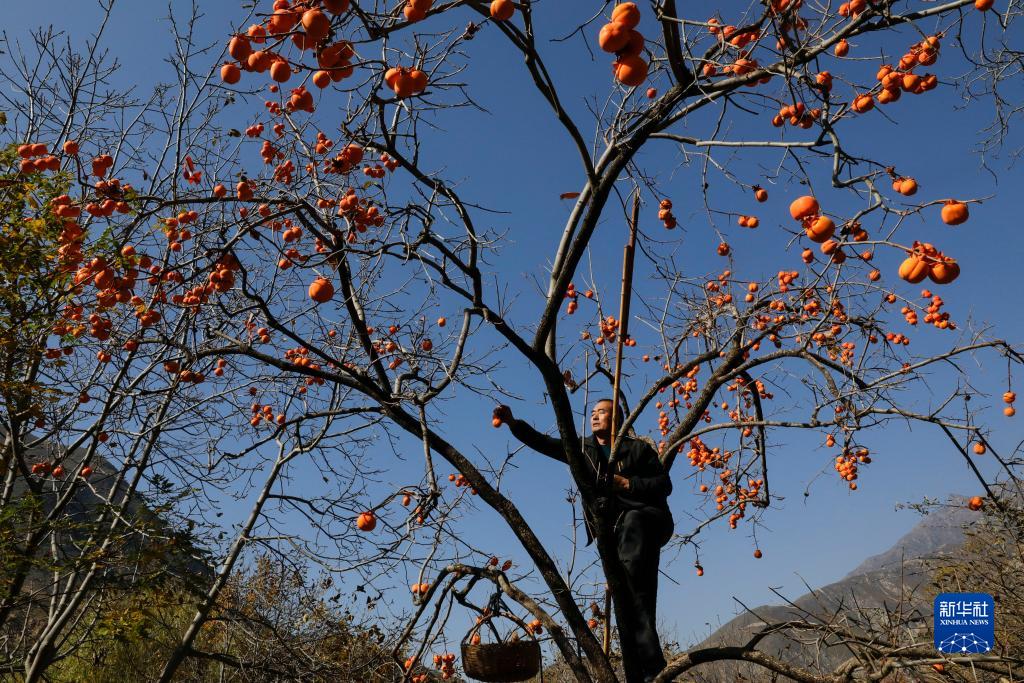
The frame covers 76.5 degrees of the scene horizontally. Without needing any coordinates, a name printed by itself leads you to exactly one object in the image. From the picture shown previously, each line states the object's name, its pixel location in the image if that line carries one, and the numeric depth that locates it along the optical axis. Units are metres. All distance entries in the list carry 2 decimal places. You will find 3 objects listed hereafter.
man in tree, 3.83
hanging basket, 3.61
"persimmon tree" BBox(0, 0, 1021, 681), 2.83
